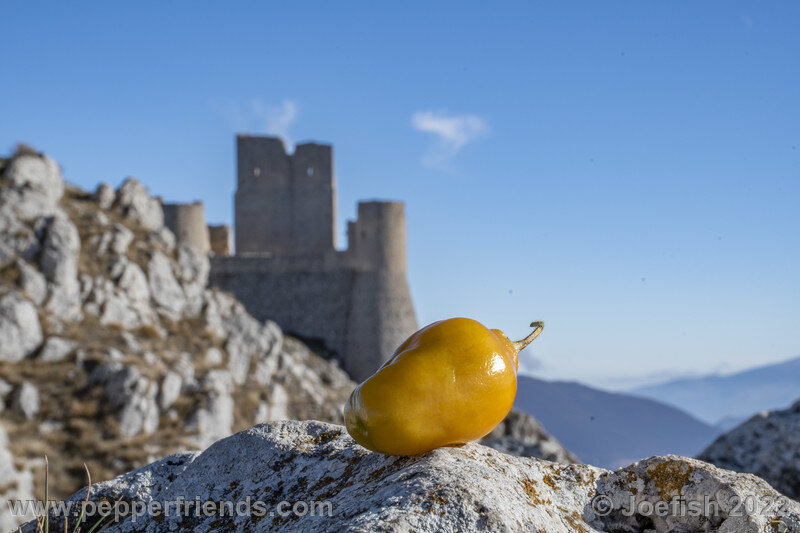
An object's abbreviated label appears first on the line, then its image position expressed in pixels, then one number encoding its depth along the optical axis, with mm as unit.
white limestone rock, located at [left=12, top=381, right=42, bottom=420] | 16062
